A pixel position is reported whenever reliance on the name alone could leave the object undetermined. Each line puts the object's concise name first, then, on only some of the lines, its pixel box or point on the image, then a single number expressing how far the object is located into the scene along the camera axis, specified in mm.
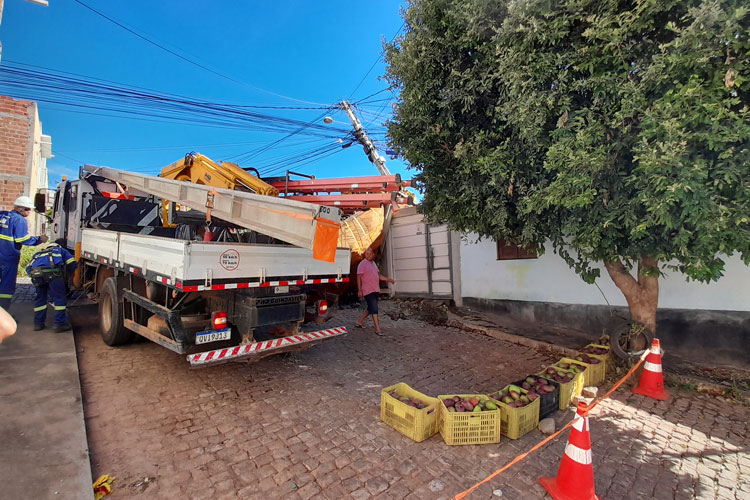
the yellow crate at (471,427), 2969
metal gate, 8828
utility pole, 15508
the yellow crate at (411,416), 2998
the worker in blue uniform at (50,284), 5527
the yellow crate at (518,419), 3066
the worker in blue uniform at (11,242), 5480
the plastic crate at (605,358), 4414
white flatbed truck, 3506
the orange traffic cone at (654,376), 3949
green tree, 2637
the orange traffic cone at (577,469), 2287
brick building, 7953
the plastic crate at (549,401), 3387
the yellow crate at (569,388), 3659
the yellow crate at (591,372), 4142
